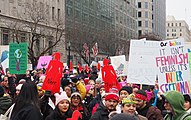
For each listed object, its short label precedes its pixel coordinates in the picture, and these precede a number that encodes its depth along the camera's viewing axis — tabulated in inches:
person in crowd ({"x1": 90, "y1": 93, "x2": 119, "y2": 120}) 232.4
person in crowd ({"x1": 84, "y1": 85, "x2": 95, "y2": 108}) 366.3
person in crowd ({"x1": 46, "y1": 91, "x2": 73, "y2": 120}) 240.5
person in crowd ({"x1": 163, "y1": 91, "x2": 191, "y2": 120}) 191.3
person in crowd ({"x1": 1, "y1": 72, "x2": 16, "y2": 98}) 368.9
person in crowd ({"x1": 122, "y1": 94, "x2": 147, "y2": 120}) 212.4
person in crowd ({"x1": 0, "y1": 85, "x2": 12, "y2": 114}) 234.6
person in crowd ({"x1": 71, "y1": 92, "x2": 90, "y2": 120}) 279.6
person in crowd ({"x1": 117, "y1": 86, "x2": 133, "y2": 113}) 288.5
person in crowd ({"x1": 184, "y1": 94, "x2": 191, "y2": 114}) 244.2
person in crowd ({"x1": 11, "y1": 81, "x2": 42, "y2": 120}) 198.8
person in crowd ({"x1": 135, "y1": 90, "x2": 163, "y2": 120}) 244.1
